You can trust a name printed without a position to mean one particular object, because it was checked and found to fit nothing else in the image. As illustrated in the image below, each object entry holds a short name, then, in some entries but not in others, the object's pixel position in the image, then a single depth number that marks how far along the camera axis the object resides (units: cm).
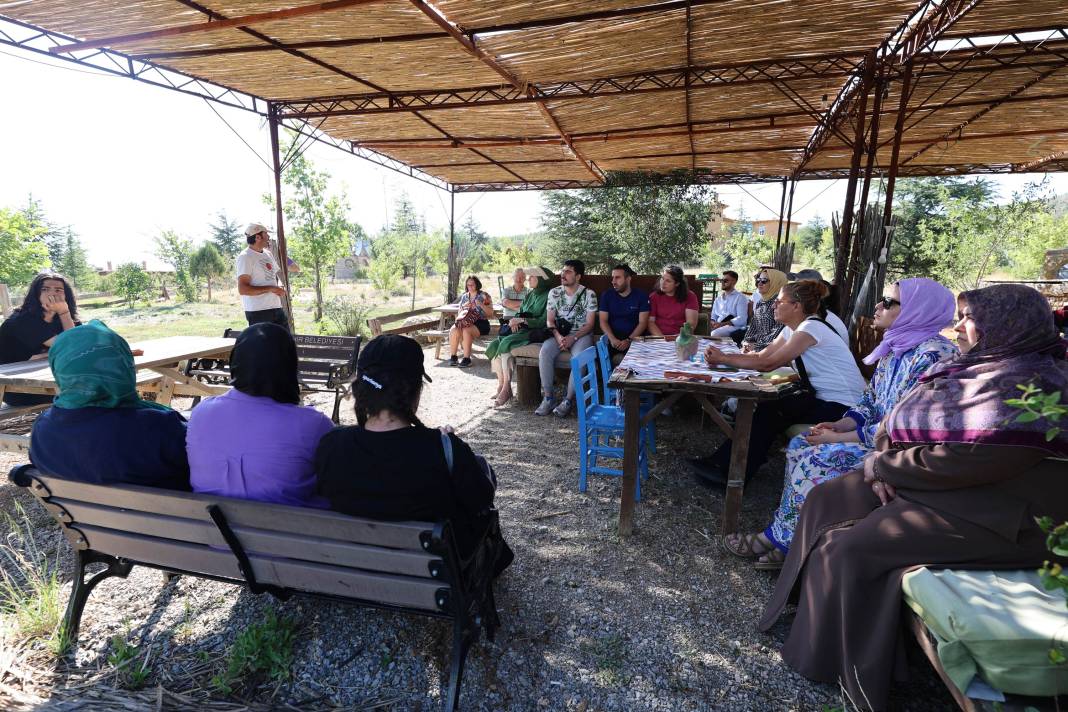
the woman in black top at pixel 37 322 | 366
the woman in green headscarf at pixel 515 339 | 559
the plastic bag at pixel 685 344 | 354
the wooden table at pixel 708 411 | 270
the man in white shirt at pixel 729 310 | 657
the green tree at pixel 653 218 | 1480
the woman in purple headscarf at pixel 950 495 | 162
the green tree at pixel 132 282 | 2083
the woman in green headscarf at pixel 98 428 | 180
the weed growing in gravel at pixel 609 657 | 195
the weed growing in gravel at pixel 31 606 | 205
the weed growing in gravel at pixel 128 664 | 189
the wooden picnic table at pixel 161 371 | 322
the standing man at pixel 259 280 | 496
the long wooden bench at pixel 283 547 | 160
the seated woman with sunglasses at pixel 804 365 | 309
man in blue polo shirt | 552
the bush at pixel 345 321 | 1079
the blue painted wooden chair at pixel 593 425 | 326
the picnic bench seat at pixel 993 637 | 134
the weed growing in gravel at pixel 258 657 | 189
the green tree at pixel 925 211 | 1714
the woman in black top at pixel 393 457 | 165
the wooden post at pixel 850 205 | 592
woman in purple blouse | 180
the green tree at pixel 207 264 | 2548
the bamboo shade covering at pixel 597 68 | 457
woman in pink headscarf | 238
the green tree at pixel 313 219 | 1251
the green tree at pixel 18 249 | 1229
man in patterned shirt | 532
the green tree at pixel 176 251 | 2344
